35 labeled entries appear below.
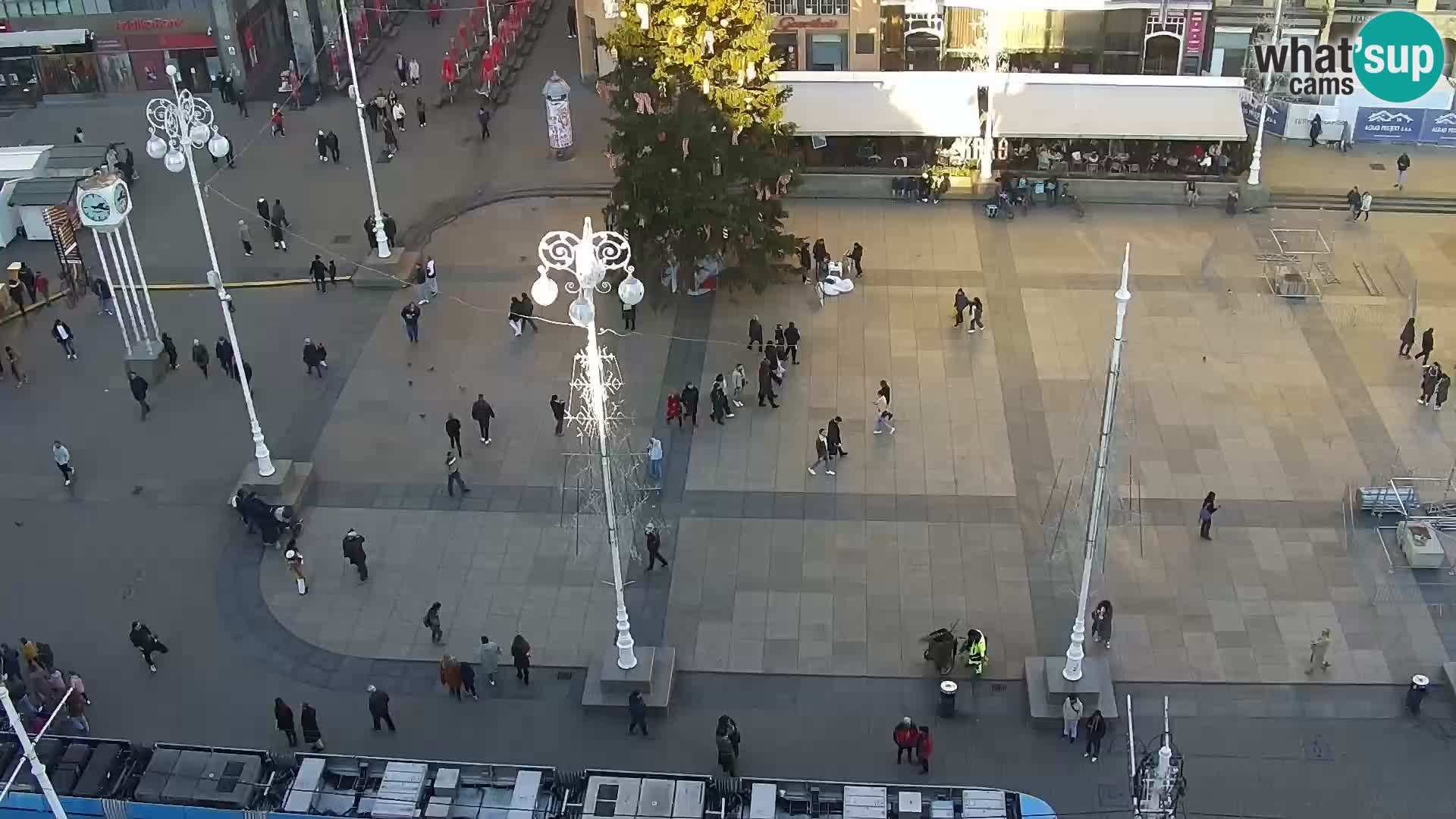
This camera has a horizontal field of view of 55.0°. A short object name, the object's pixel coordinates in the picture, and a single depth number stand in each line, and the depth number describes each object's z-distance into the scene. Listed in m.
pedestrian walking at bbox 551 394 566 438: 29.42
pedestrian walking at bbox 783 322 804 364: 31.44
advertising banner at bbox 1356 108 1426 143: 41.53
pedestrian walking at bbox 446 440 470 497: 27.98
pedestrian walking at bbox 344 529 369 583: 25.48
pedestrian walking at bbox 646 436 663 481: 27.91
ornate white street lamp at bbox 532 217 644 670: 17.67
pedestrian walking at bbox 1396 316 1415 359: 31.11
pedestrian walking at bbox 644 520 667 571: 25.58
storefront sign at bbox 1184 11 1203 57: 42.34
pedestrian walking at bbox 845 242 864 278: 34.91
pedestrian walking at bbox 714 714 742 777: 21.44
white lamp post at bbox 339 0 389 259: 34.47
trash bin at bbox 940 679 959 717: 22.39
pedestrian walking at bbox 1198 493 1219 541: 25.97
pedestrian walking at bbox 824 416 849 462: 27.89
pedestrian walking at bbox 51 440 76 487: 28.47
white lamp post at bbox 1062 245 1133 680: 18.80
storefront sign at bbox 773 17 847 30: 43.84
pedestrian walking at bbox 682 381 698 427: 29.39
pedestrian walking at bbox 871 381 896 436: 28.84
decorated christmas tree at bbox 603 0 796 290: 32.19
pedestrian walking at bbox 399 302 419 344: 32.88
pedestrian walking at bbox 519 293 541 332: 33.03
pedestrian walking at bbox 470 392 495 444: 29.11
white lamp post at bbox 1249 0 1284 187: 37.97
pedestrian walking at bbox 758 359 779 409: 29.84
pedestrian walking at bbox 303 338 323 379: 31.66
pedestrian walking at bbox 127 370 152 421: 30.52
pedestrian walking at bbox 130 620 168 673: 23.72
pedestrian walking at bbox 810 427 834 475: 27.77
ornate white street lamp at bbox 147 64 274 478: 26.91
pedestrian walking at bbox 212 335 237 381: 31.53
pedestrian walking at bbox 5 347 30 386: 32.41
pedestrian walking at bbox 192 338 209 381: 31.89
